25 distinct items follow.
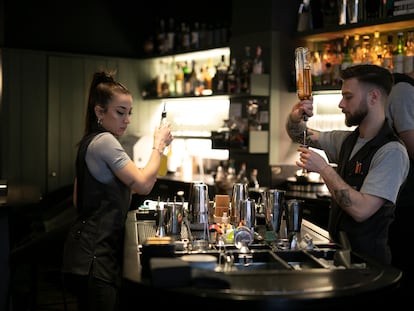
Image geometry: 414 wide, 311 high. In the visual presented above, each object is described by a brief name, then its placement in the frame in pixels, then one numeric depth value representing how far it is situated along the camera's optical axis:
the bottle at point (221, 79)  6.34
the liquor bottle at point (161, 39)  7.70
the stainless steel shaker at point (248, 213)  2.98
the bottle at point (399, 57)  4.94
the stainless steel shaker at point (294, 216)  2.95
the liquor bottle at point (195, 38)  7.15
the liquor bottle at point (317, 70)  5.62
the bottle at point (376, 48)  5.24
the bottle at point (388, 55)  5.02
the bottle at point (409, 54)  4.88
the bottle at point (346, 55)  5.38
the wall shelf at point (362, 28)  4.90
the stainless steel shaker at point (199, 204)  3.09
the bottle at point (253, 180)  5.95
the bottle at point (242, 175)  5.97
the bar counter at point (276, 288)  1.98
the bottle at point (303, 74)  3.01
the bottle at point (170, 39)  7.56
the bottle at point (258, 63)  5.94
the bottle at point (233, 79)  6.16
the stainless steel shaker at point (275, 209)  2.99
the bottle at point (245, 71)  6.01
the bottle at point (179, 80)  7.38
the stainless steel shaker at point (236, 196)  3.15
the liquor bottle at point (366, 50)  5.30
